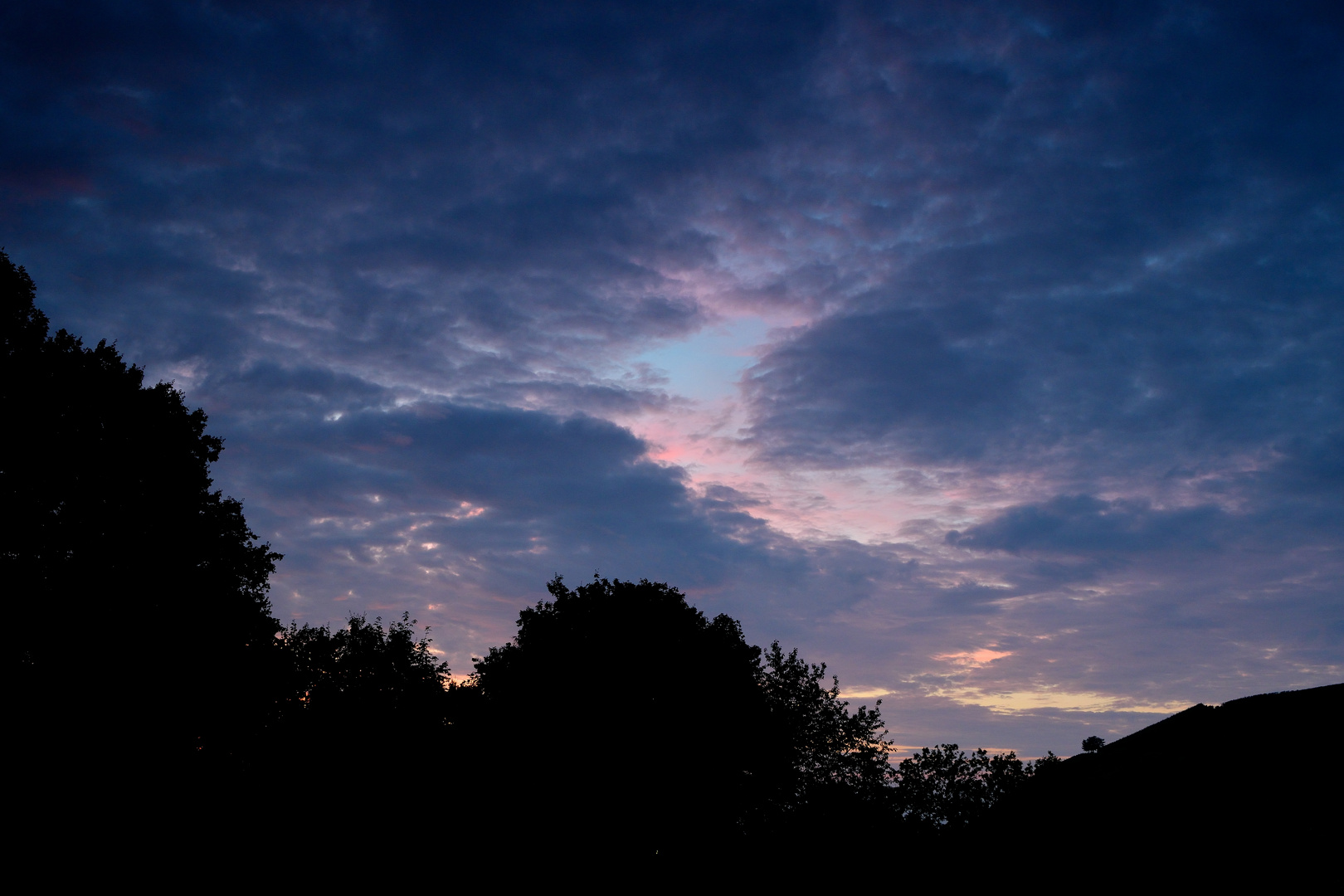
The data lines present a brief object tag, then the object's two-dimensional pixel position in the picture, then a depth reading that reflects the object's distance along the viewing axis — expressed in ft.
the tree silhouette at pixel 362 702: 151.43
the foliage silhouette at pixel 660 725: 140.97
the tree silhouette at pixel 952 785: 117.60
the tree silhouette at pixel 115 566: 85.71
